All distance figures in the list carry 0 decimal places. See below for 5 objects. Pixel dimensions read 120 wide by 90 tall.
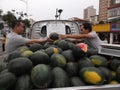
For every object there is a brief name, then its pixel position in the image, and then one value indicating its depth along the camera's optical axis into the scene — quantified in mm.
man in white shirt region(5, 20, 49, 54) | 1750
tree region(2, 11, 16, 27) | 25184
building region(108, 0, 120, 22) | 24238
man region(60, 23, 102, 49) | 1817
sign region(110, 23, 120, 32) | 15251
